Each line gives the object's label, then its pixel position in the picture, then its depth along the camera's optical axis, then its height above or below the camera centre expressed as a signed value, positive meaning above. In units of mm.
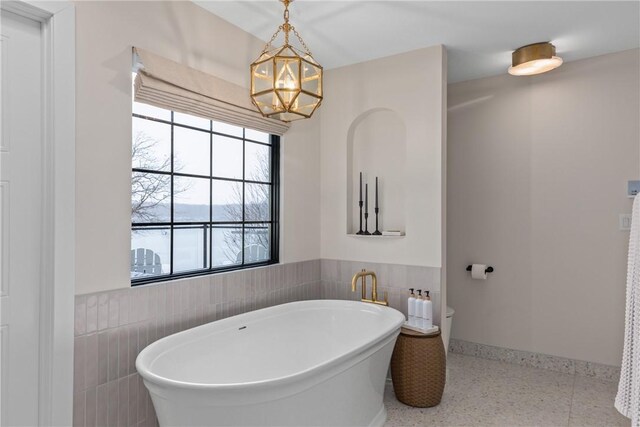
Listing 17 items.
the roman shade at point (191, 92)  2025 +695
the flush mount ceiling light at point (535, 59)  2816 +1136
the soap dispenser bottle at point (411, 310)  2727 -685
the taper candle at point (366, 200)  3314 +108
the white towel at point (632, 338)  1932 -646
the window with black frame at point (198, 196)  2197 +107
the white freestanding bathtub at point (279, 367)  1554 -801
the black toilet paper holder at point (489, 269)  3486 -504
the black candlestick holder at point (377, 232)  3184 -160
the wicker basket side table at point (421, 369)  2582 -1047
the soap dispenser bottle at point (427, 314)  2668 -696
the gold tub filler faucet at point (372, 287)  2881 -582
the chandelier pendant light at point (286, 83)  1721 +589
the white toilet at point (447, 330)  2977 -927
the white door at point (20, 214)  1625 -10
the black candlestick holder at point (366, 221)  3285 -71
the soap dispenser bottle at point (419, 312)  2682 -691
